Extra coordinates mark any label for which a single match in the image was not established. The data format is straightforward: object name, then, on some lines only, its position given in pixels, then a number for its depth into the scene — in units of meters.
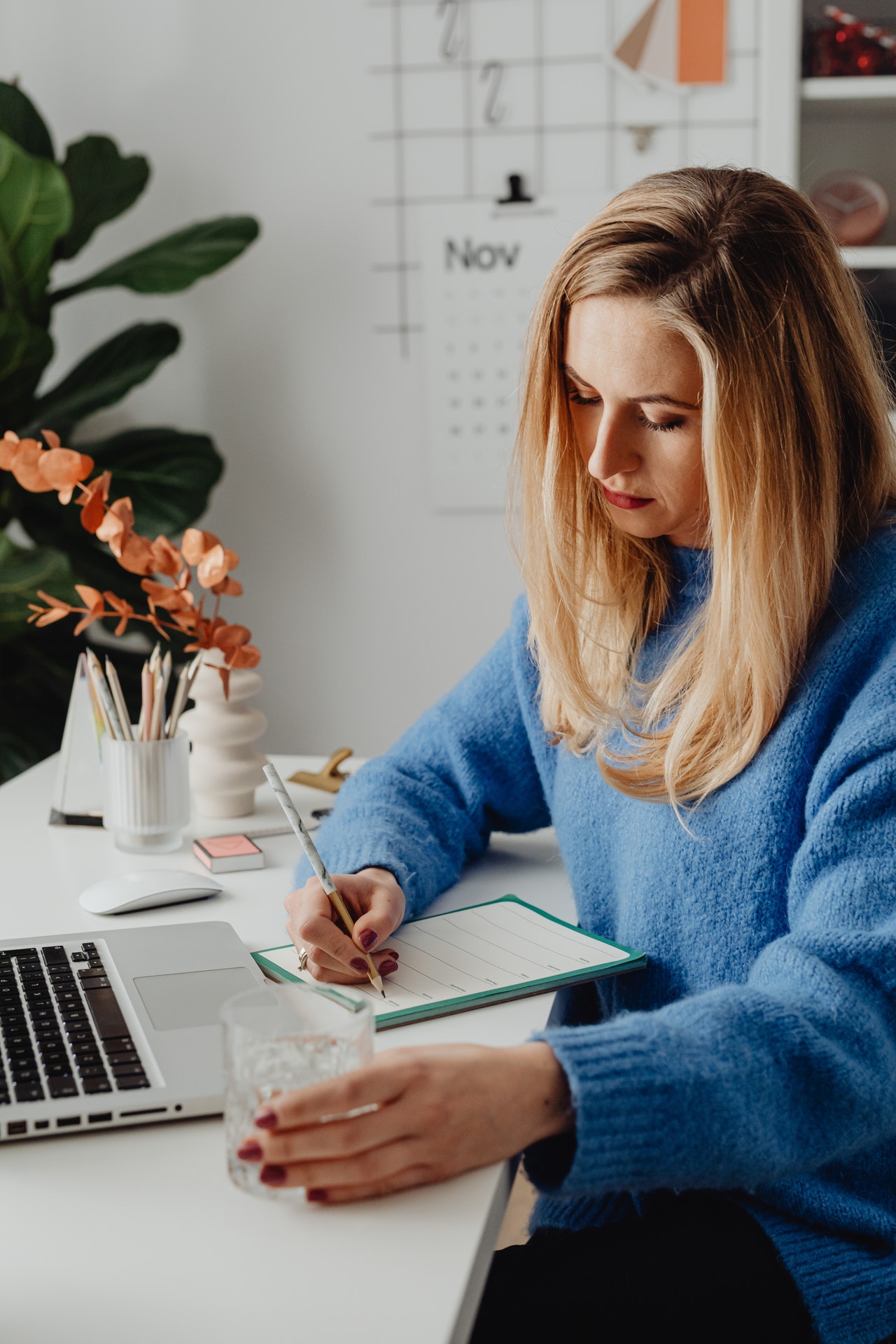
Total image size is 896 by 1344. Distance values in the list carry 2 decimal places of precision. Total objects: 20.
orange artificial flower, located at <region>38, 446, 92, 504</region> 1.26
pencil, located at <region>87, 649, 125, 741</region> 1.27
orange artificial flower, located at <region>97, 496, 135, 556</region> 1.28
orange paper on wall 2.19
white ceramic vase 1.38
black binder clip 2.28
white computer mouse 1.09
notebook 0.90
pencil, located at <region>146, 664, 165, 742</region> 1.27
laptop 0.74
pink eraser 1.22
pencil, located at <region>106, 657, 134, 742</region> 1.27
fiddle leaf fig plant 2.11
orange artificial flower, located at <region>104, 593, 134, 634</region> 1.28
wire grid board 2.22
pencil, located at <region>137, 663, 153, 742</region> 1.28
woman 0.70
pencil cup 1.26
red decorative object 2.06
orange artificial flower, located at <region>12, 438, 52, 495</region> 1.25
